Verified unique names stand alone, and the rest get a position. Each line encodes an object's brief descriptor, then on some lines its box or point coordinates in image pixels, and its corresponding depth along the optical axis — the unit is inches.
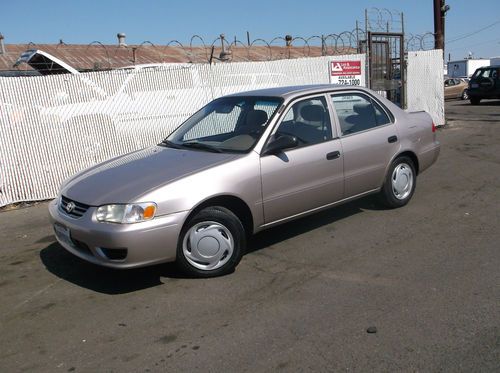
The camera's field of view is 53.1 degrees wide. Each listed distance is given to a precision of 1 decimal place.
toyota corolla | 155.0
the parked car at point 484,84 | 870.4
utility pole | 577.3
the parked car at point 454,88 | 1070.4
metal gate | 479.2
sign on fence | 437.8
